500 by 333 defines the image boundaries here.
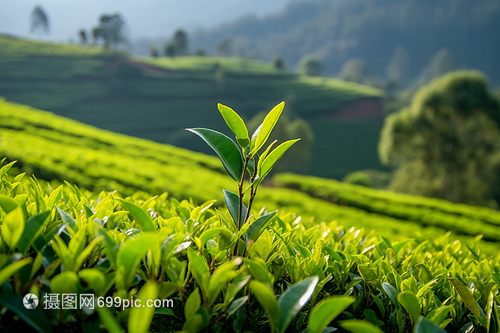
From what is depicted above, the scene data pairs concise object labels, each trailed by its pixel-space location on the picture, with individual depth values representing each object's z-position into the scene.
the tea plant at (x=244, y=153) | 0.93
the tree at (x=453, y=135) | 17.83
